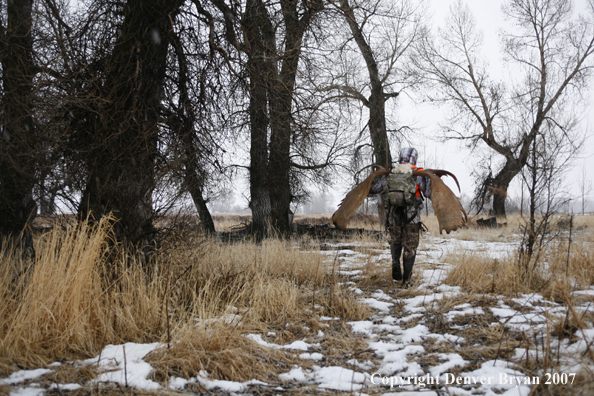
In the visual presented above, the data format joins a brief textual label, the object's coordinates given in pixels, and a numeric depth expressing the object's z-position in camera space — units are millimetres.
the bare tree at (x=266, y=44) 5125
